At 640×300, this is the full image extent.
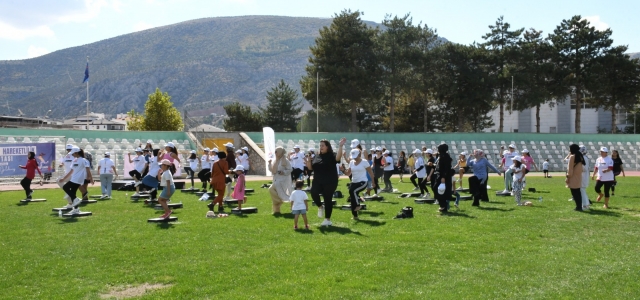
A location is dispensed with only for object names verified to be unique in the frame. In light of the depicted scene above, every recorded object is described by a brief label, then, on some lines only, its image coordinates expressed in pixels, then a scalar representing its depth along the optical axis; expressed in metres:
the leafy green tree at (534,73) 52.03
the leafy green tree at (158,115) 69.94
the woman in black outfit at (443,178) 14.50
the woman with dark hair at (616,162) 19.60
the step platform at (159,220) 13.04
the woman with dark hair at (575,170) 14.90
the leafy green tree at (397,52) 53.12
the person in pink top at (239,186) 15.76
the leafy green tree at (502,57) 52.81
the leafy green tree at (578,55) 52.06
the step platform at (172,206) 16.15
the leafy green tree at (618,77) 51.22
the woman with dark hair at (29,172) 18.80
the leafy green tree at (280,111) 78.88
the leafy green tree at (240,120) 75.38
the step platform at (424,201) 17.50
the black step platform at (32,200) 18.87
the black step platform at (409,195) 19.87
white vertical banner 19.90
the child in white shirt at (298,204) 11.84
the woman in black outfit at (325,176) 12.31
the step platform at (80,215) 14.35
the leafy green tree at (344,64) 50.57
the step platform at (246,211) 14.90
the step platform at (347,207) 15.84
